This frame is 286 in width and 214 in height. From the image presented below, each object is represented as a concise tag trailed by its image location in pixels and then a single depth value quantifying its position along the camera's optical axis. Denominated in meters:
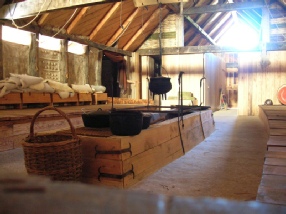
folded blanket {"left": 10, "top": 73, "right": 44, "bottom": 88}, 6.01
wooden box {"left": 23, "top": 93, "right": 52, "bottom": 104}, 6.12
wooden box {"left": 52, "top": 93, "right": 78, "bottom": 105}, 6.95
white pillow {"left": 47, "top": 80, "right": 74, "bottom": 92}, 6.97
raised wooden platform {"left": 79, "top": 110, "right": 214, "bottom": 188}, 2.43
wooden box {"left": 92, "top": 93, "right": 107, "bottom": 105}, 8.88
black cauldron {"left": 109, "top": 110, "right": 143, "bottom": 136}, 2.60
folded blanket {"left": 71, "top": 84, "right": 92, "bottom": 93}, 8.04
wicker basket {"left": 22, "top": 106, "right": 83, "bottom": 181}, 2.05
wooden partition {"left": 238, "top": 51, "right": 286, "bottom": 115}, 9.37
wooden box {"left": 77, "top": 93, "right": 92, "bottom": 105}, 8.08
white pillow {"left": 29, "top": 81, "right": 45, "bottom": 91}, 6.30
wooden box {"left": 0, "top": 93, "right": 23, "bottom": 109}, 5.60
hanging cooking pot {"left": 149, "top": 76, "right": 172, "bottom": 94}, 4.67
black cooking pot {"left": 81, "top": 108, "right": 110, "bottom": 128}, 3.19
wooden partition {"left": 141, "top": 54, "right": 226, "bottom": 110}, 10.89
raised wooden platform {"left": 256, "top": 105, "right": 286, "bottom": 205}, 1.97
